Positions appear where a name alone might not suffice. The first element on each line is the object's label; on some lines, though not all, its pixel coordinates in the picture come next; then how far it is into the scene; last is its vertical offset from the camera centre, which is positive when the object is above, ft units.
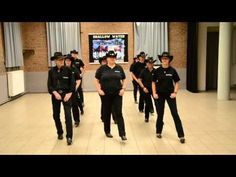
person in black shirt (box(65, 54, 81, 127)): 18.99 -2.63
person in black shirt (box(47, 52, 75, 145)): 16.72 -1.72
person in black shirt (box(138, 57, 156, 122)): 21.77 -1.95
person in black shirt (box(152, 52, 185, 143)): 16.87 -1.76
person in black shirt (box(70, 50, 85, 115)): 25.04 -0.94
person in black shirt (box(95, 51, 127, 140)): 17.01 -1.76
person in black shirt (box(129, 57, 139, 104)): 29.60 -3.47
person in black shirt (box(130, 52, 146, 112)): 24.93 -1.22
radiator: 32.99 -3.07
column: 30.45 -0.78
